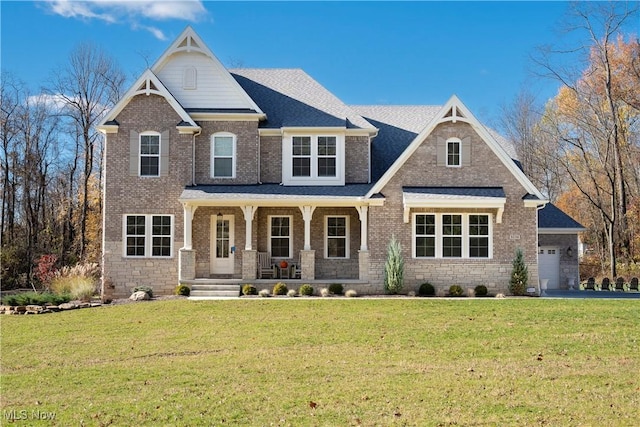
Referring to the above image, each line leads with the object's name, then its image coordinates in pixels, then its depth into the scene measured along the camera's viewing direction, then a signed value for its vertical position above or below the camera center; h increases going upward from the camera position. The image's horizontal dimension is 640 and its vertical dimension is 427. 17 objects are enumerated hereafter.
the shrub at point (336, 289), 21.38 -1.51
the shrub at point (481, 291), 21.28 -1.56
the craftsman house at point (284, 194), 21.94 +1.85
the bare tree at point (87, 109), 36.91 +8.24
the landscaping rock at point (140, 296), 20.31 -1.69
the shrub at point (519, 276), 21.42 -1.05
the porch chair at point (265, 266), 22.95 -0.80
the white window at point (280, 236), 23.89 +0.34
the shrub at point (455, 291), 21.27 -1.56
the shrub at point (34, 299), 19.28 -1.74
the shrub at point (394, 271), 21.31 -0.89
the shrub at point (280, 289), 21.09 -1.50
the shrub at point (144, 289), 21.13 -1.57
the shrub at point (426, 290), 21.52 -1.55
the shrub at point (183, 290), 21.31 -1.58
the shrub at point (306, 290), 21.08 -1.53
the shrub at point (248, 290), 21.20 -1.55
